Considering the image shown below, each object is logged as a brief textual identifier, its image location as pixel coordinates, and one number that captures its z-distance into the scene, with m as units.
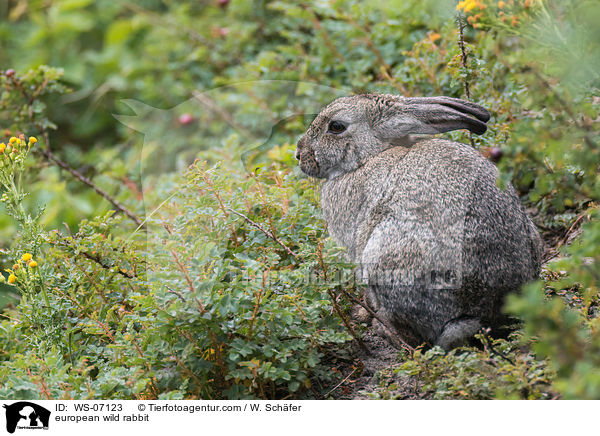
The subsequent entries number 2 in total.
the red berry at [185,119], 11.36
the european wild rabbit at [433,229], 5.61
